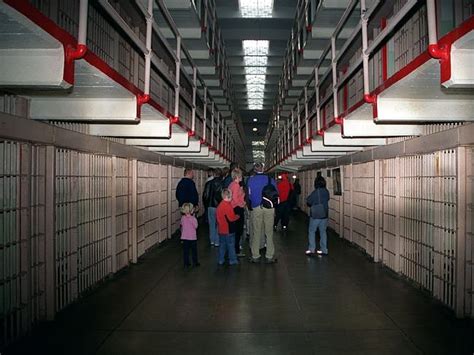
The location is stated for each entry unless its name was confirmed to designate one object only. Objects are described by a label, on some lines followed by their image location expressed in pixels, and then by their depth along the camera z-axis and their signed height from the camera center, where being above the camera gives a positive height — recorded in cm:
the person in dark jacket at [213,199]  989 -44
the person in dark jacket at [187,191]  955 -25
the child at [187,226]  809 -84
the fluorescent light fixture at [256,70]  1961 +487
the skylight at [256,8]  1266 +508
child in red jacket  830 -70
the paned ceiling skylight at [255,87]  2302 +487
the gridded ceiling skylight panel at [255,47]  1612 +498
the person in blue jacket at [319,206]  936 -56
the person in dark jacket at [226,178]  1001 +3
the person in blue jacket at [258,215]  890 -71
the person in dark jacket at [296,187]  1948 -34
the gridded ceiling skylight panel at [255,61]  1817 +495
